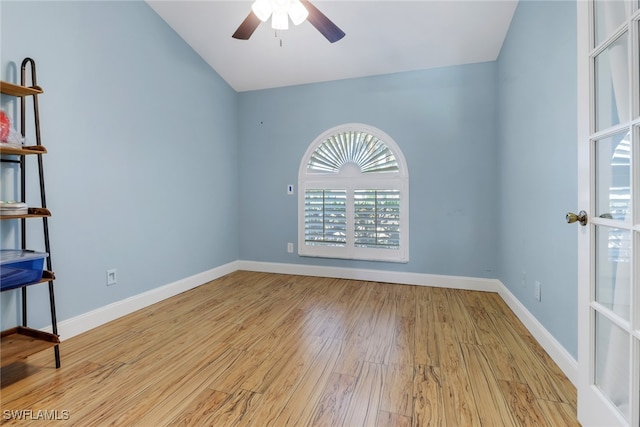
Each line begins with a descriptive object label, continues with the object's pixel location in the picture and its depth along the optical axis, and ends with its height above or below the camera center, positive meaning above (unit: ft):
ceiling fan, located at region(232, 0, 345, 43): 6.23 +4.19
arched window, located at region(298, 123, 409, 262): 11.52 +0.35
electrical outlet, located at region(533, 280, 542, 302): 6.83 -2.06
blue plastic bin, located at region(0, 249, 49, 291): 5.17 -1.06
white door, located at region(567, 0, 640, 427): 3.29 -0.12
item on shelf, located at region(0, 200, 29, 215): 5.42 +0.03
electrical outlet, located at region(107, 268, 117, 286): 8.12 -1.90
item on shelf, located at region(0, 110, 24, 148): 5.41 +1.41
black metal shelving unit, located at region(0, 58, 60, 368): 5.46 -0.12
